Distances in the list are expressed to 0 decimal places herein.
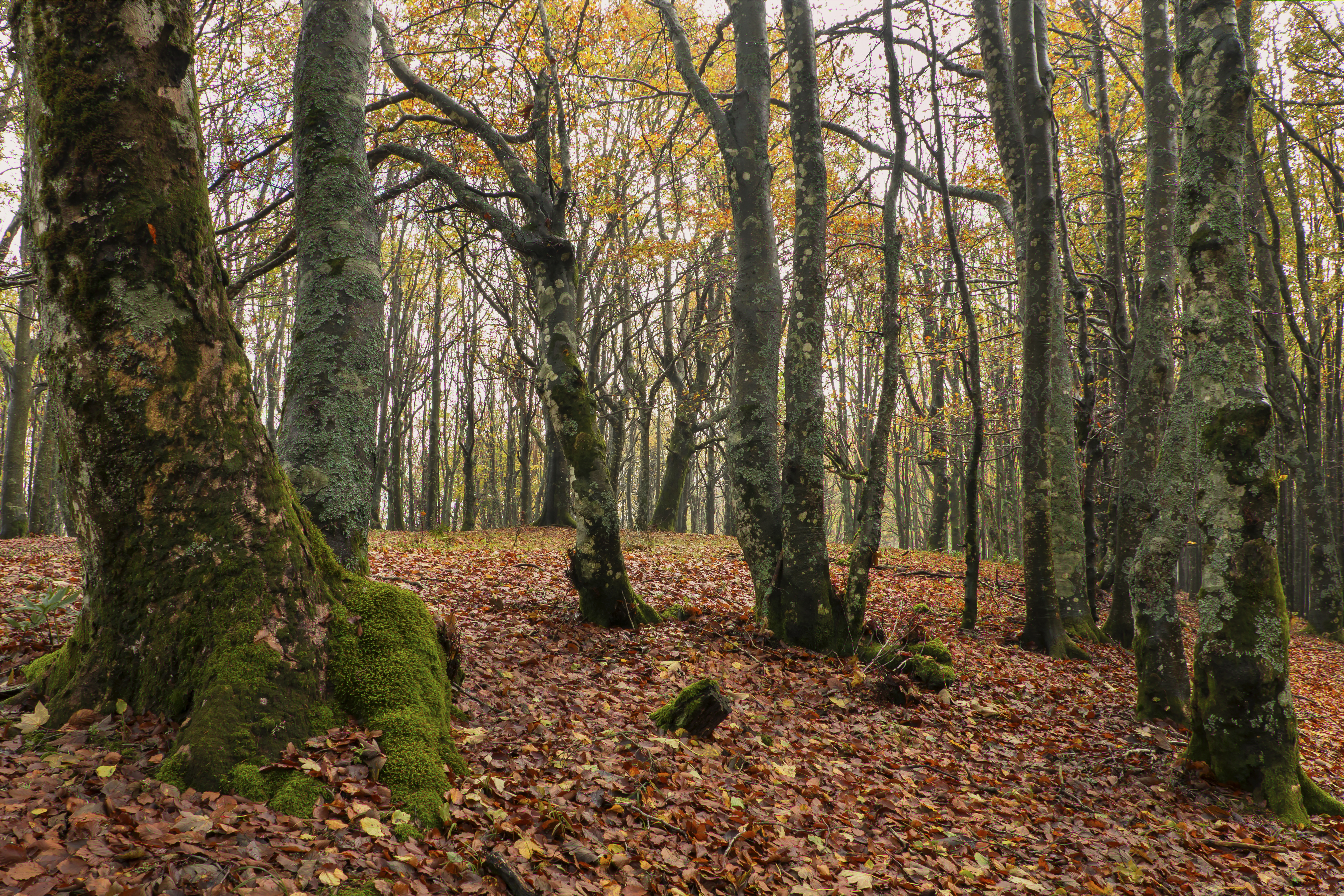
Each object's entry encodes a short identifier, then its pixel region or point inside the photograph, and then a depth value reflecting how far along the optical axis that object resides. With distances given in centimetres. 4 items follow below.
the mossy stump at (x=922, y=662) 640
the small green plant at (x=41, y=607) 381
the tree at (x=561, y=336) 655
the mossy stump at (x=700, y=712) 458
